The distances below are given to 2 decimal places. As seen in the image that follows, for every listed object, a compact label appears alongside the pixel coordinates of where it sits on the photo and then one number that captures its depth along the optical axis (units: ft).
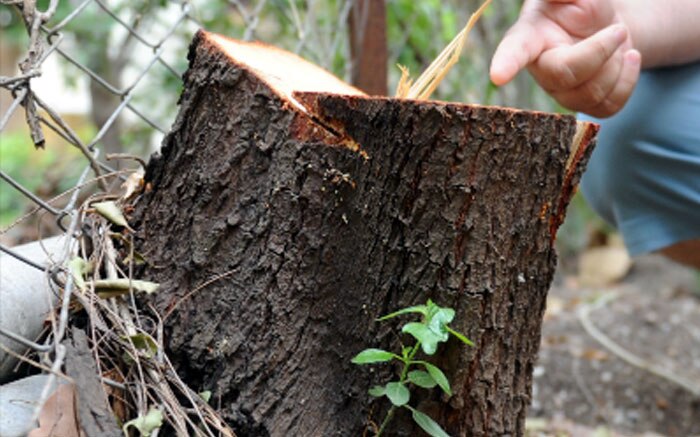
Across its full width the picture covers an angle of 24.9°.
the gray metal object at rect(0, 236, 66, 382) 3.37
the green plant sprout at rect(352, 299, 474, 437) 3.22
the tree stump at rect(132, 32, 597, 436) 3.31
